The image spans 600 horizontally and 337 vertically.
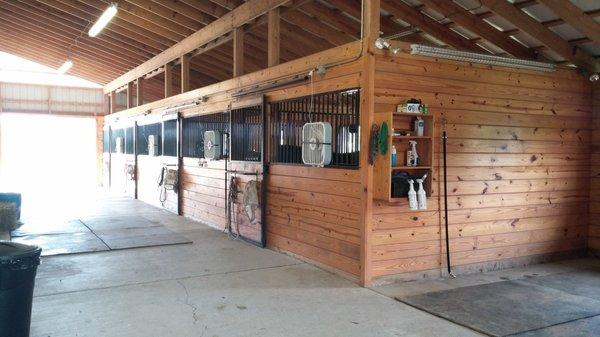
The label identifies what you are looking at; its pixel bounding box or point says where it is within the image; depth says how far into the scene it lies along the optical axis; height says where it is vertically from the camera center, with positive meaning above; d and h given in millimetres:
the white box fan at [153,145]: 9891 +206
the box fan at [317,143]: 4613 +112
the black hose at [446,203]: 4594 -468
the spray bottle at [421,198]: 4234 -384
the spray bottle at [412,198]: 4191 -380
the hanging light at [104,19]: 7206 +2205
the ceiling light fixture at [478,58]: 4383 +941
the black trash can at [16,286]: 2768 -772
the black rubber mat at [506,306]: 3350 -1185
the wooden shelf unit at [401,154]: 4102 +4
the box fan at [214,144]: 6988 +160
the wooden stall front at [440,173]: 4293 -192
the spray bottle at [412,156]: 4355 -14
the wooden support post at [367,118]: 4191 +319
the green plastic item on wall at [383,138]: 4062 +141
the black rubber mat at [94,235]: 5805 -1093
